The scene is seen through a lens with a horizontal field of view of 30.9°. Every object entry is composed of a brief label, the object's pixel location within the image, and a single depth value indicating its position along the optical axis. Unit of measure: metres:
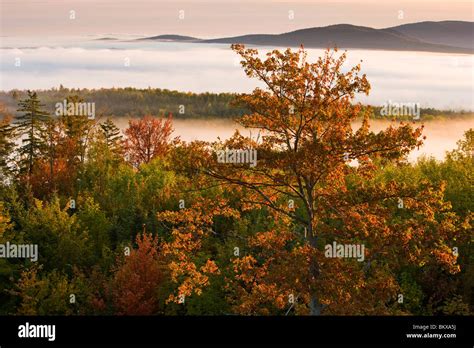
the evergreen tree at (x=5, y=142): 89.00
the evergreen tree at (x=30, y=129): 90.12
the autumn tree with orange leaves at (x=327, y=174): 35.06
